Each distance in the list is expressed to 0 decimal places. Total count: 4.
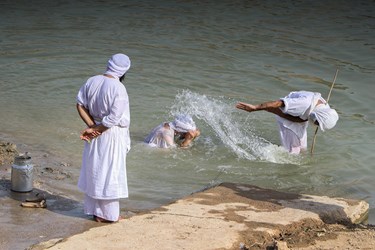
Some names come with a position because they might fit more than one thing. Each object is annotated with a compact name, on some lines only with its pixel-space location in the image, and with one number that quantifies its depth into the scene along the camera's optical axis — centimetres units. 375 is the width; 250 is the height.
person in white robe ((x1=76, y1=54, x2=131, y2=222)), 1241
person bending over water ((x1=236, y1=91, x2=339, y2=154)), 1681
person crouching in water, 1774
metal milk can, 1359
